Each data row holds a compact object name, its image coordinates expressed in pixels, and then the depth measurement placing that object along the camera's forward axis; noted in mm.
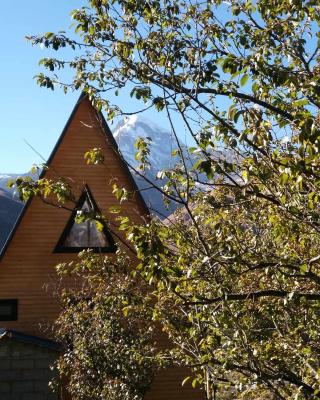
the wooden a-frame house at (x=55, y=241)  15328
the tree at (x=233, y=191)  4844
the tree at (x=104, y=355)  10406
